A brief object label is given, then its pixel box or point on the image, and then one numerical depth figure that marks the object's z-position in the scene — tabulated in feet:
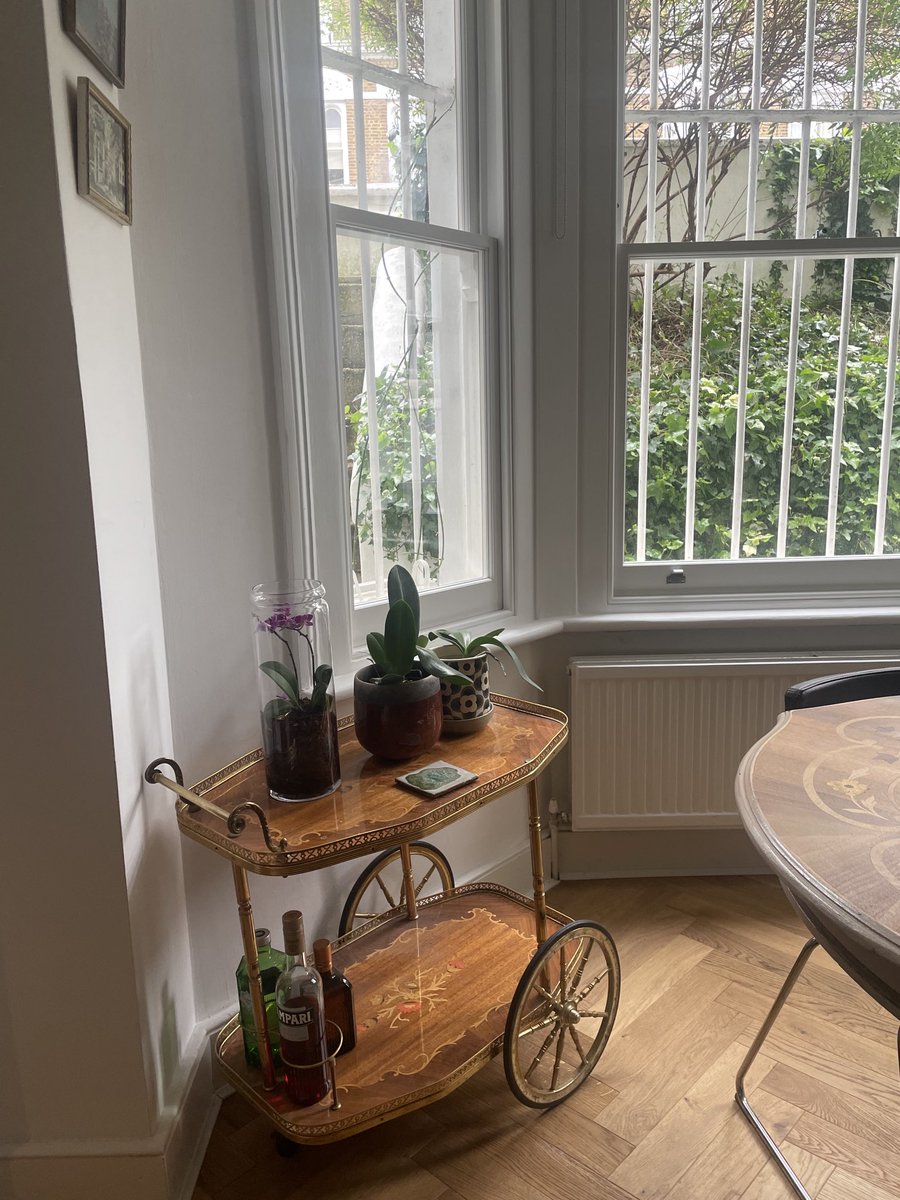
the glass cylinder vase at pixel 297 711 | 4.83
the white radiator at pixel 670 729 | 7.61
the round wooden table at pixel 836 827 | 3.27
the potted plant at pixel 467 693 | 5.72
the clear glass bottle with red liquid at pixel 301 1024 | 4.71
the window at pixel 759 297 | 7.48
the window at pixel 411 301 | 6.46
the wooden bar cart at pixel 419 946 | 4.61
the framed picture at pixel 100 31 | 3.93
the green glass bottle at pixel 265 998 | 5.10
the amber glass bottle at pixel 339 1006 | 5.09
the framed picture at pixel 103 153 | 4.04
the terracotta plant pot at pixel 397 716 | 5.20
